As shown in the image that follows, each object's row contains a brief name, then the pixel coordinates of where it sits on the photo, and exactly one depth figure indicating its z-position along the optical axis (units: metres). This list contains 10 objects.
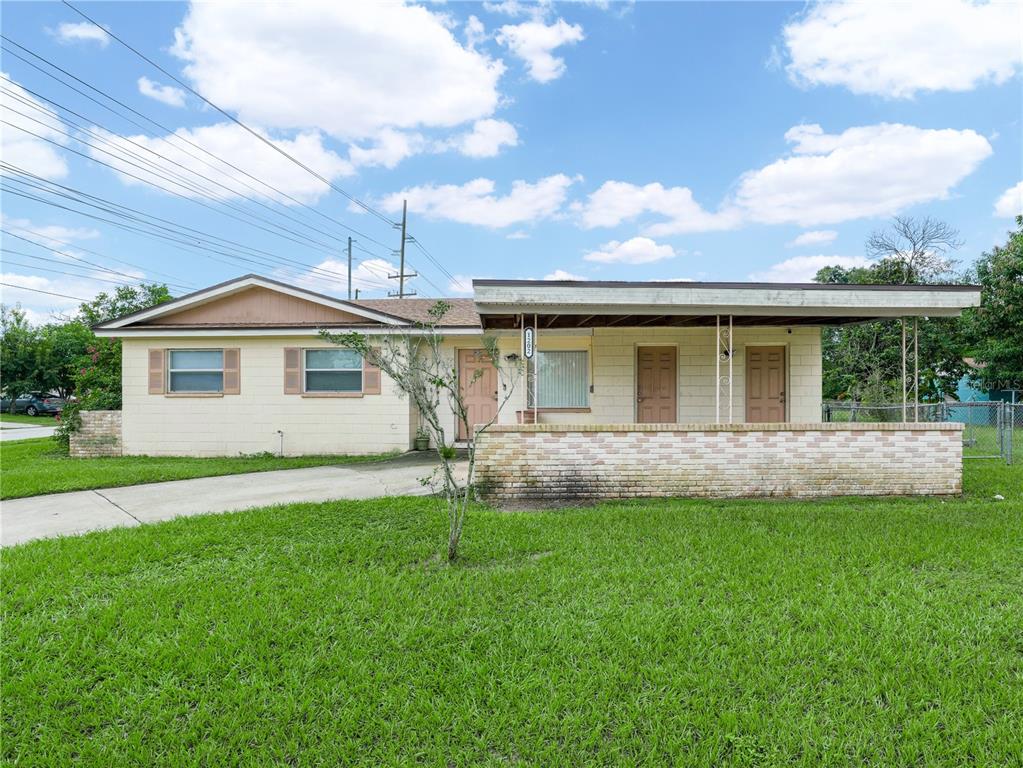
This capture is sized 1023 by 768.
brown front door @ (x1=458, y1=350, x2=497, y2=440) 12.62
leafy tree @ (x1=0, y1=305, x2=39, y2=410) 32.91
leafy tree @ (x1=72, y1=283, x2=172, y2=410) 13.06
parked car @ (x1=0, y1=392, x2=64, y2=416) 32.38
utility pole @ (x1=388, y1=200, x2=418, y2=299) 29.20
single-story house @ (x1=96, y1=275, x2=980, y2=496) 10.84
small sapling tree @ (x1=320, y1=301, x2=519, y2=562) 4.73
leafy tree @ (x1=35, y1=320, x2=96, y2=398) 33.44
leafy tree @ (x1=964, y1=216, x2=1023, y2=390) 19.03
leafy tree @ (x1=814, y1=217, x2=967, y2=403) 21.53
